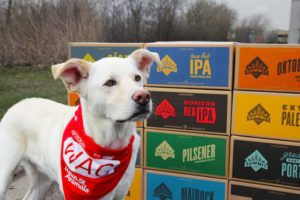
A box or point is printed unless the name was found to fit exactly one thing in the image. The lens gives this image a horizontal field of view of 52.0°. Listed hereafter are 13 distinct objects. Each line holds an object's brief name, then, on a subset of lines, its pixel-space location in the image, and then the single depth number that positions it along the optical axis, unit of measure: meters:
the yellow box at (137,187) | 3.74
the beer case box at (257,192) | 3.16
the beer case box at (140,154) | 3.71
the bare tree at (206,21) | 32.91
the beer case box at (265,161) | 3.12
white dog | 2.11
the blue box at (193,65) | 3.27
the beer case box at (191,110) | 3.34
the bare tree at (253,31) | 39.56
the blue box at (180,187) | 3.44
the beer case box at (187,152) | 3.41
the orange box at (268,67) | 3.03
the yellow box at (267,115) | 3.08
